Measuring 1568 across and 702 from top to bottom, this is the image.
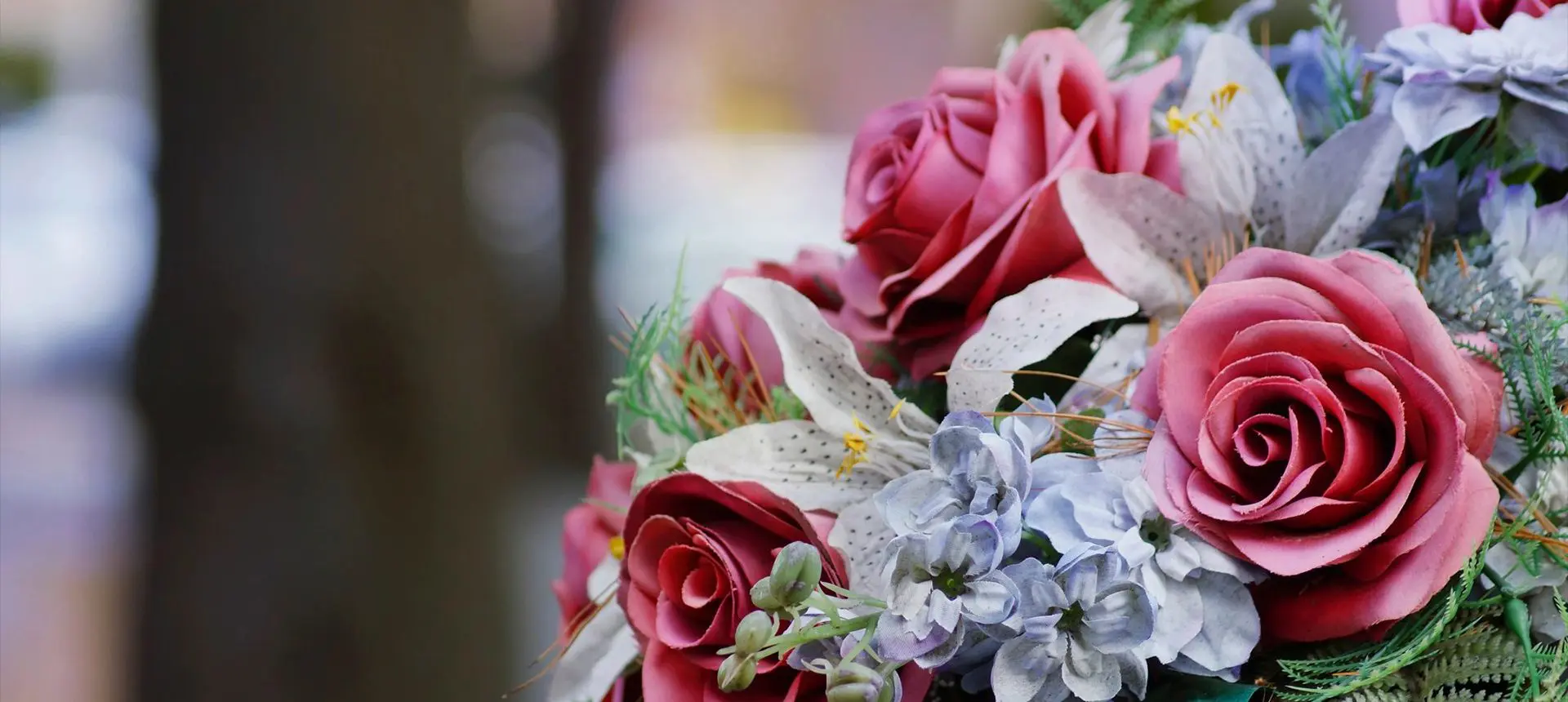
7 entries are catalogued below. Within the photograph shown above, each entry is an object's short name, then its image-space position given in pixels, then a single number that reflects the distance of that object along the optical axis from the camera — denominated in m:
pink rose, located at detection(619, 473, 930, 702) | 1.37
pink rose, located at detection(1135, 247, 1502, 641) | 1.32
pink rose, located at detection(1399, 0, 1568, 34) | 1.40
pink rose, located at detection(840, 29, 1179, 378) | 1.40
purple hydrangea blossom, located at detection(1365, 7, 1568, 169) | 1.38
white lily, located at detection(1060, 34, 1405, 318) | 1.39
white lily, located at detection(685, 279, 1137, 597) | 1.38
